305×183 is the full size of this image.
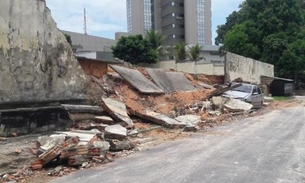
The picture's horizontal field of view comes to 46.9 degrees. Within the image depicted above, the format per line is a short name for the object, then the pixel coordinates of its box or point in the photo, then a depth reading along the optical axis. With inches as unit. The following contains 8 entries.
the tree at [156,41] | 1905.8
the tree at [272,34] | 1806.1
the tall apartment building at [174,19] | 3235.7
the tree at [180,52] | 1877.5
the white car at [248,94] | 861.2
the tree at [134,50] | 1584.6
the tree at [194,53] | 1919.0
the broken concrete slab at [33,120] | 382.0
